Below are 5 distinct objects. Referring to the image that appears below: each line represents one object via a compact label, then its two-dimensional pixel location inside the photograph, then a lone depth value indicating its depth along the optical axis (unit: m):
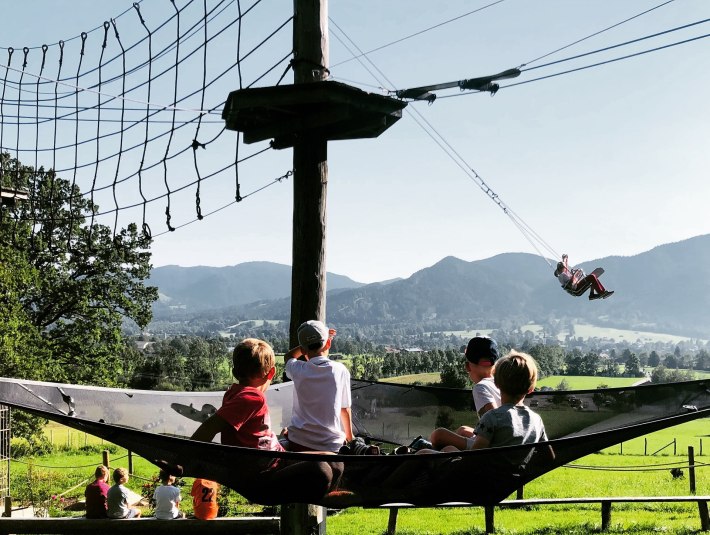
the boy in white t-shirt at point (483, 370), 2.92
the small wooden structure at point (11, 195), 8.39
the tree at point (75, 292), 16.91
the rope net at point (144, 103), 5.11
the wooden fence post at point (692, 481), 13.59
